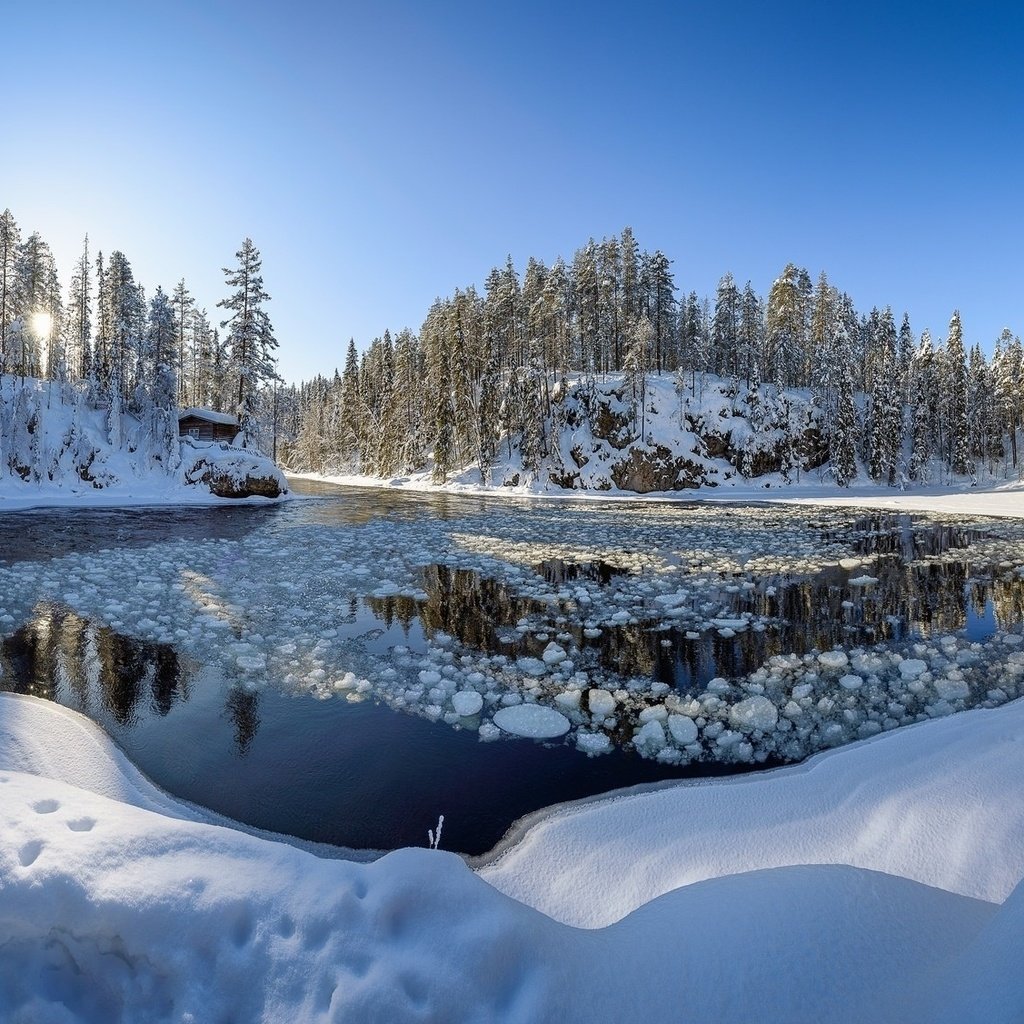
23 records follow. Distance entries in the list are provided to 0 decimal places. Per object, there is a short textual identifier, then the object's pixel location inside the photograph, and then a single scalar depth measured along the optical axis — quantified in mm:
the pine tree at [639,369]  46875
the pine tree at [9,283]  43969
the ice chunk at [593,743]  4770
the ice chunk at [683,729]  4914
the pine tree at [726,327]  61812
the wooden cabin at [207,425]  43000
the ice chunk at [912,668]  6285
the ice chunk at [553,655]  6820
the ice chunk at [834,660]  6609
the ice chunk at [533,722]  5066
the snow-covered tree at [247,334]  35938
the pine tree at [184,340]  60750
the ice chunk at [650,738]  4801
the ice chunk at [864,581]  11133
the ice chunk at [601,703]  5480
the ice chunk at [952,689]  5680
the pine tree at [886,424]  49969
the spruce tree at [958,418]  54156
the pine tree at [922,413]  52250
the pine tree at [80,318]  50088
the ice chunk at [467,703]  5469
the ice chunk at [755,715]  5143
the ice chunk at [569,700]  5593
